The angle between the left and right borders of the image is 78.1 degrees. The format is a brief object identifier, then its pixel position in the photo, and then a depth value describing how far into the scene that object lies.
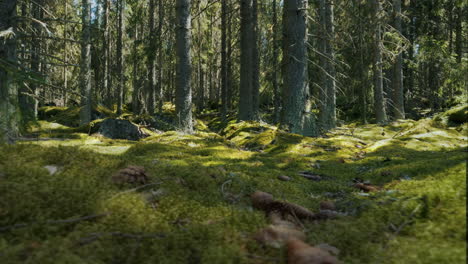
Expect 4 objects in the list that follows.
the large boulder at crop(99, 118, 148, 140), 8.99
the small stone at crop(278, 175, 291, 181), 3.55
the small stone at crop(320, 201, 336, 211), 2.46
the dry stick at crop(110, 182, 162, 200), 1.98
